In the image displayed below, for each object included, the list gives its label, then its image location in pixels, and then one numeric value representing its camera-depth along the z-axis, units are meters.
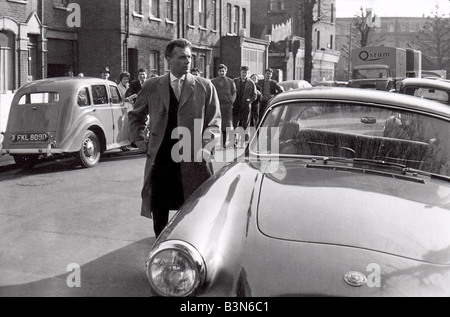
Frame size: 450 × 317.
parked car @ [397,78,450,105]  10.01
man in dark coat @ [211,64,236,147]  14.31
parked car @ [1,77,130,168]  11.81
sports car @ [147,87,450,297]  2.94
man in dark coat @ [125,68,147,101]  15.37
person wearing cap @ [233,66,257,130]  15.27
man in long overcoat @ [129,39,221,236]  5.13
